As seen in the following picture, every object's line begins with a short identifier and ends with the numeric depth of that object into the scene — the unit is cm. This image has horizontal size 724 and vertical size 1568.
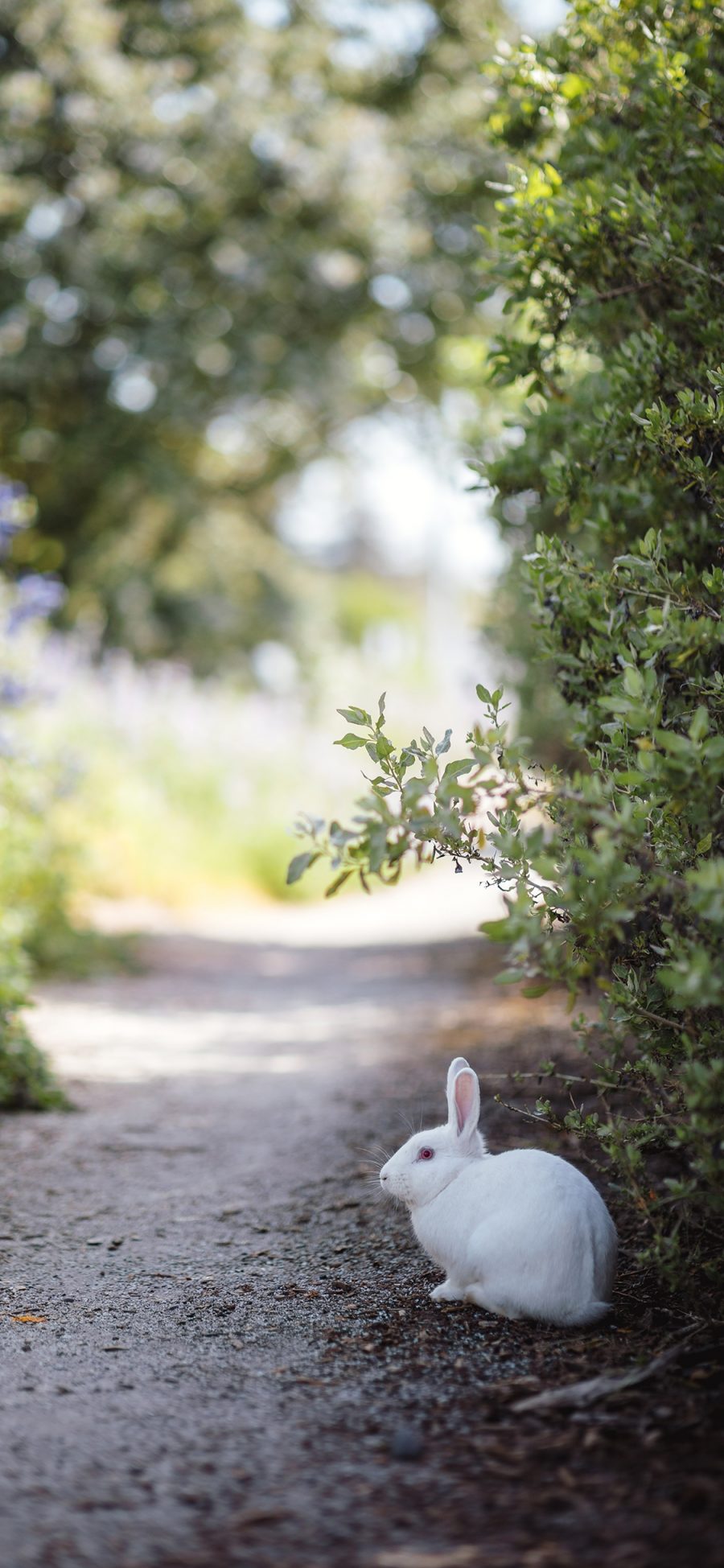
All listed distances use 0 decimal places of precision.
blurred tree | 1419
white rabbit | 286
